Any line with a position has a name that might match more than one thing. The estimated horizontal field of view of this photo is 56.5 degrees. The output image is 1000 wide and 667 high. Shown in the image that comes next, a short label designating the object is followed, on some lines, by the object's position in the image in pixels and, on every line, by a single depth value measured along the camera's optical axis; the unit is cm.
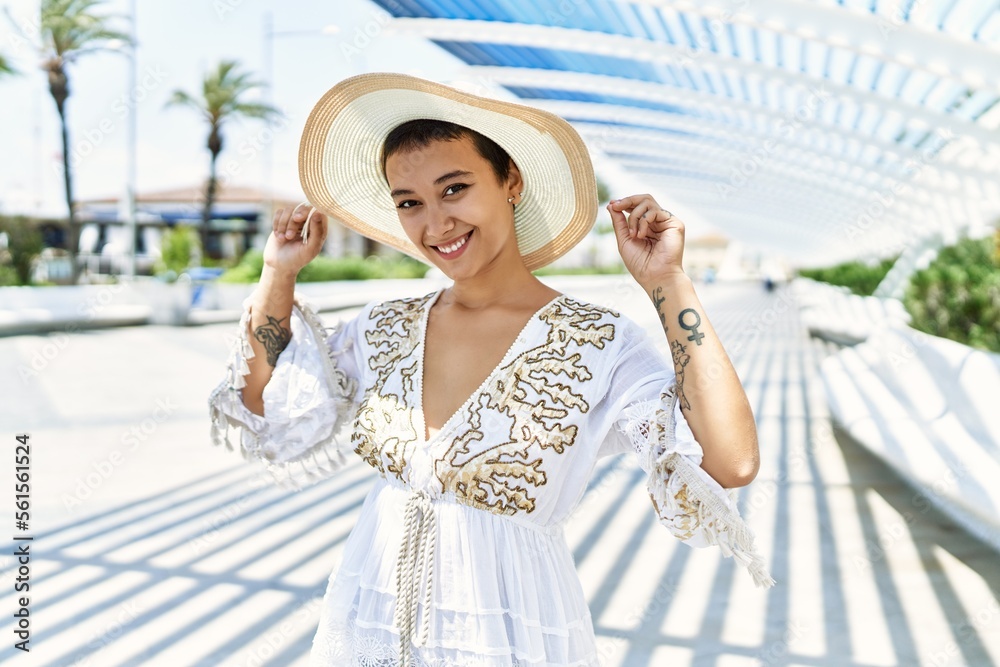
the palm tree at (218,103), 3450
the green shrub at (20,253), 2127
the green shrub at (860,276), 2147
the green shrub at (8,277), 2086
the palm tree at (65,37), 2514
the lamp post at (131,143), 2089
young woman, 160
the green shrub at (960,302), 1016
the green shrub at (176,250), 2673
